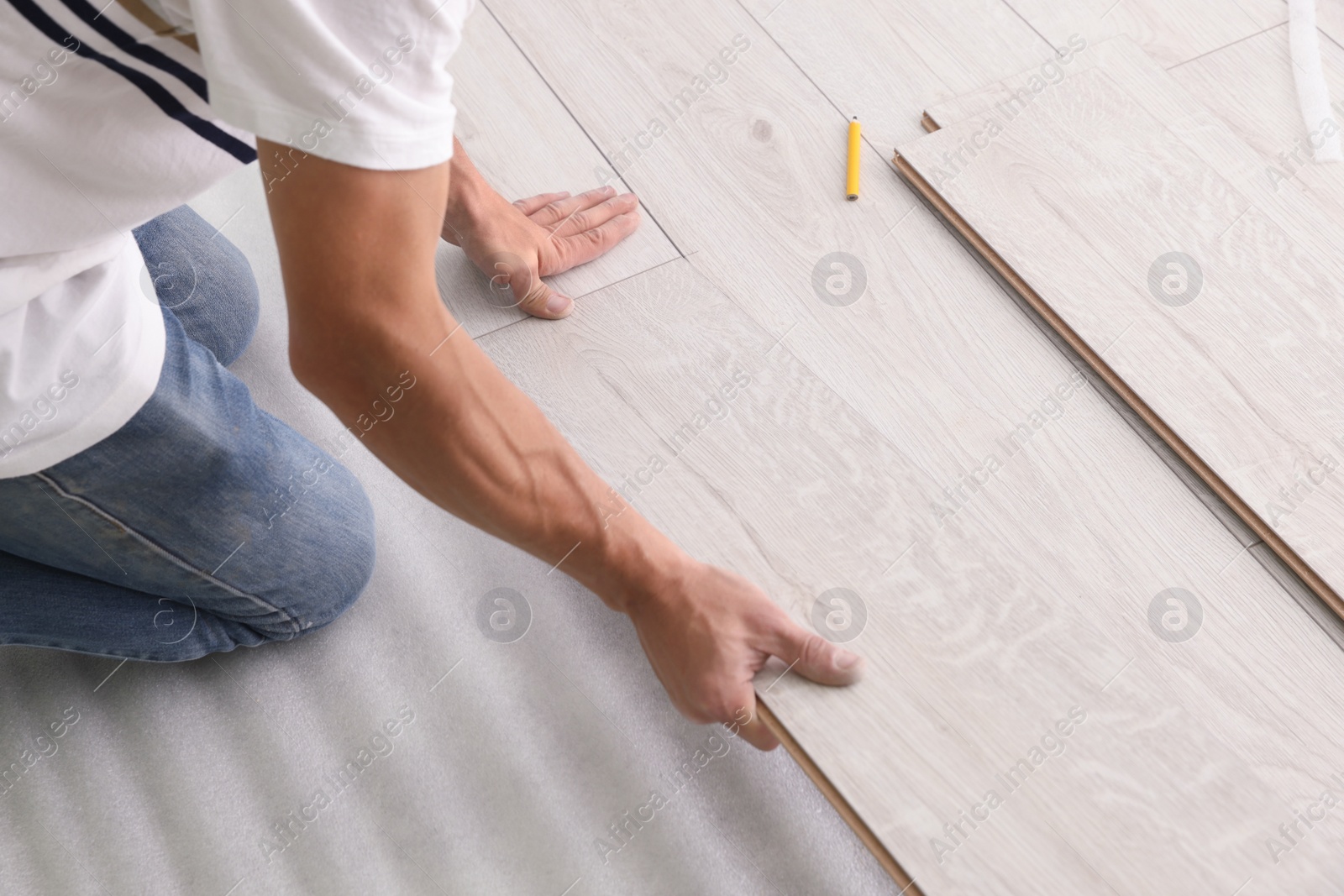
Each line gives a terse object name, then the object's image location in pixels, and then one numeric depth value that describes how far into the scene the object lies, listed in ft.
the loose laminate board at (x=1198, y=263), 4.54
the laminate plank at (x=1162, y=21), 6.20
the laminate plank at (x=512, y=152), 5.26
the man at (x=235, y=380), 2.56
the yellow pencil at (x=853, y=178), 5.65
